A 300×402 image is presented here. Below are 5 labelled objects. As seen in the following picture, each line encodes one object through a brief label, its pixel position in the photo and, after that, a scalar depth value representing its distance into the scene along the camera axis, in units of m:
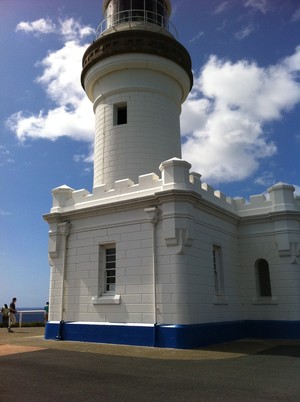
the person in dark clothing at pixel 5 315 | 19.25
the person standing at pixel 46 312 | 19.70
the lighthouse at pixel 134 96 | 15.20
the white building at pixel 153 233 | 11.37
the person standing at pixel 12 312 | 17.32
